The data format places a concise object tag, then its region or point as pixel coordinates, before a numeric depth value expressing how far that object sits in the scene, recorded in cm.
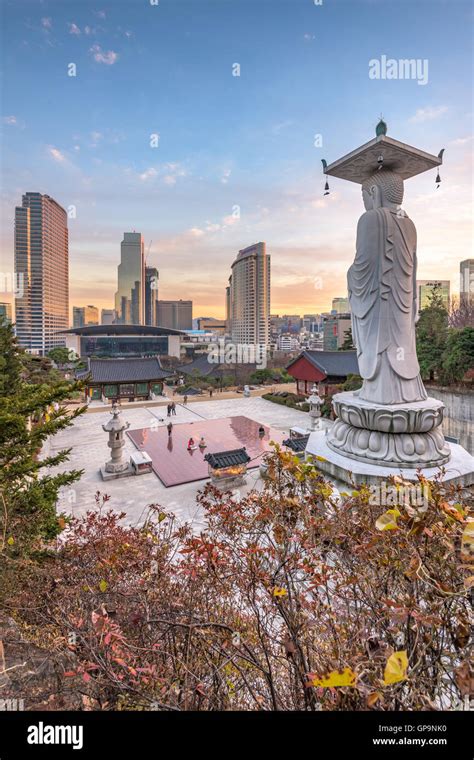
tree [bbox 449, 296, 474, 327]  2394
